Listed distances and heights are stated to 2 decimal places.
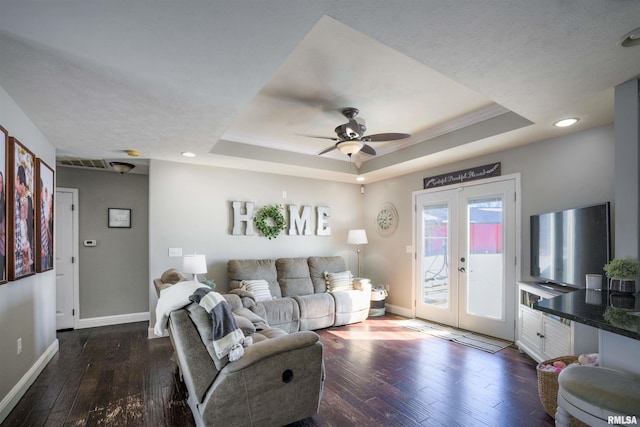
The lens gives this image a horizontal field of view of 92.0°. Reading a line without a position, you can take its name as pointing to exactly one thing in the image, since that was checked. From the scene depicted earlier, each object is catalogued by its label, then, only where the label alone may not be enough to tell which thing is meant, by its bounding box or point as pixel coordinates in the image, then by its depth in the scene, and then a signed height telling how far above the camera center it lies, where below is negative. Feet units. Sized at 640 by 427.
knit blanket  6.23 -2.25
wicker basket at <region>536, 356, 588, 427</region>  7.52 -4.28
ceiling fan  10.75 +2.88
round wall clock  18.37 -0.13
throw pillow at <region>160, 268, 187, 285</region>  10.20 -2.02
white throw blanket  6.66 -1.83
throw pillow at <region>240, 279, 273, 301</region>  14.32 -3.37
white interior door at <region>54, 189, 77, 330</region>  15.03 -2.08
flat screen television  8.89 -0.88
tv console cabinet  8.58 -3.56
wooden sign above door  13.53 +1.96
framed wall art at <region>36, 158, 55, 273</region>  10.08 +0.04
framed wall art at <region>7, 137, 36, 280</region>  7.97 +0.17
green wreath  16.71 -0.22
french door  13.09 -1.87
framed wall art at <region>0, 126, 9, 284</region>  7.46 +0.35
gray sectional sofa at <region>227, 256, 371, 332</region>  13.93 -3.88
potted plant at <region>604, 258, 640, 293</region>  6.89 -1.28
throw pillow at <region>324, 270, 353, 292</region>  16.52 -3.50
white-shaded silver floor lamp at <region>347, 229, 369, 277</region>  18.22 -1.19
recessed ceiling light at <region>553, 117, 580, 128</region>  9.70 +3.03
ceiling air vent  14.26 +2.62
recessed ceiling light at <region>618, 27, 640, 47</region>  5.51 +3.29
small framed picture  16.30 -0.05
